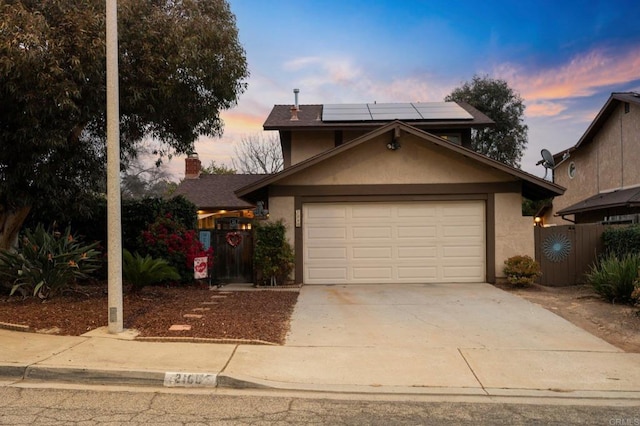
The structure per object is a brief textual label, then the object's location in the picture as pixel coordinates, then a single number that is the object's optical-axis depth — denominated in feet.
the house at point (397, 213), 41.96
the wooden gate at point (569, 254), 42.04
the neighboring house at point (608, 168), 58.95
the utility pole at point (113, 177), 22.81
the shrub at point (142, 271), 32.12
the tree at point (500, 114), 105.91
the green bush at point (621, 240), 37.78
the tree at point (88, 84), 26.43
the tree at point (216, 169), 136.05
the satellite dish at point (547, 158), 72.54
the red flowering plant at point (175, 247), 40.83
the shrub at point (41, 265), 28.86
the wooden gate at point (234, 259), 45.32
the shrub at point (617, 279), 31.32
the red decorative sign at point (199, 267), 39.63
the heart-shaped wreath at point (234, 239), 45.19
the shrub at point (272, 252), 40.57
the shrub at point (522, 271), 39.22
